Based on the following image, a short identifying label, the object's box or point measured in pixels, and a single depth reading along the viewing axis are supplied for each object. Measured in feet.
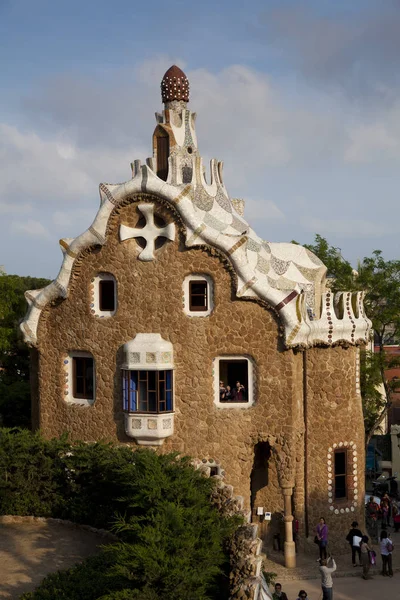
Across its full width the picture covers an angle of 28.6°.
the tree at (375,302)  95.61
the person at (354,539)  64.54
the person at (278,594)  48.48
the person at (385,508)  75.54
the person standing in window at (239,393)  66.69
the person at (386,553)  61.67
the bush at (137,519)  40.27
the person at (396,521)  75.53
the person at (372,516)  75.53
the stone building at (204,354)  65.46
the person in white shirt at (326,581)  52.73
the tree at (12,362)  92.89
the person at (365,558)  62.29
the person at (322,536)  64.80
